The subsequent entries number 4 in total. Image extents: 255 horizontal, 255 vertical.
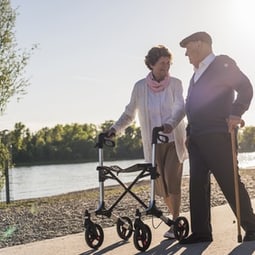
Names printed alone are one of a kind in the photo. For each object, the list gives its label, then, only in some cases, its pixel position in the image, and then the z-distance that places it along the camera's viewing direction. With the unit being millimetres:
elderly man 5855
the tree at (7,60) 15336
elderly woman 6539
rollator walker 5871
